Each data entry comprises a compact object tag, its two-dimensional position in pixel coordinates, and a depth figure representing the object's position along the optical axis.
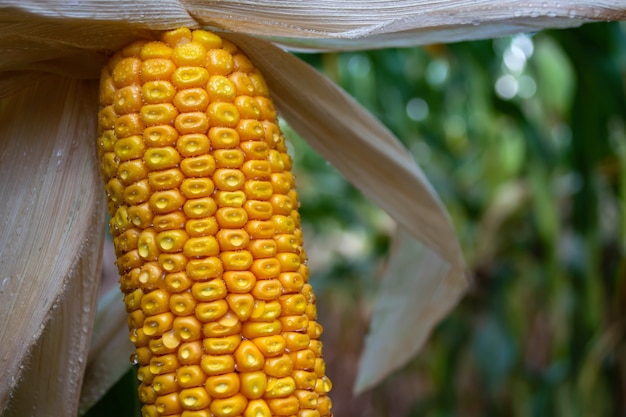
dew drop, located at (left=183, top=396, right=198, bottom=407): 0.26
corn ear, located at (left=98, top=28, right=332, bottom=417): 0.27
